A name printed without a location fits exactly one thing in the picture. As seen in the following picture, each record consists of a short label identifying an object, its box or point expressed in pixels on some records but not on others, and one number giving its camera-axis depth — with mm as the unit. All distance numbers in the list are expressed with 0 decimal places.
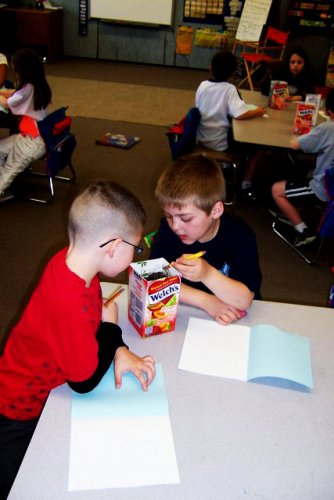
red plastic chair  5980
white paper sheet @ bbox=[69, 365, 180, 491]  809
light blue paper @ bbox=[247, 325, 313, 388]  1044
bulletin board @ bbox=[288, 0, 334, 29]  6336
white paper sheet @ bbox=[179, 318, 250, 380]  1065
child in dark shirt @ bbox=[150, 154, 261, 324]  1249
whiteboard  6992
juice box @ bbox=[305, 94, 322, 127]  3253
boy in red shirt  941
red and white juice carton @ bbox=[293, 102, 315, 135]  3025
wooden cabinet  6793
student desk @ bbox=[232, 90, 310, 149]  2877
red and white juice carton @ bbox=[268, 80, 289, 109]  3537
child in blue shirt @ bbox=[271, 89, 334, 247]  2787
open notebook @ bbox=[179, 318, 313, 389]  1053
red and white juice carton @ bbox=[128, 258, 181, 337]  1080
